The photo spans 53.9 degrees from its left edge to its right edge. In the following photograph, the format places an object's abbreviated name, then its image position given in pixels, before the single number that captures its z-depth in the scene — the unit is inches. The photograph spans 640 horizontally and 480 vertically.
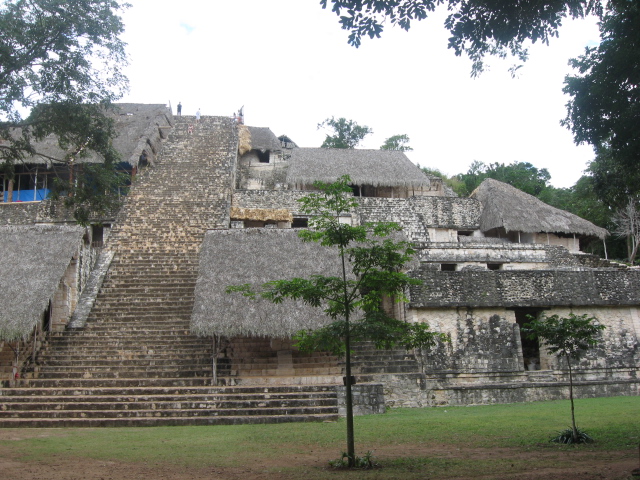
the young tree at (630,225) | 918.4
